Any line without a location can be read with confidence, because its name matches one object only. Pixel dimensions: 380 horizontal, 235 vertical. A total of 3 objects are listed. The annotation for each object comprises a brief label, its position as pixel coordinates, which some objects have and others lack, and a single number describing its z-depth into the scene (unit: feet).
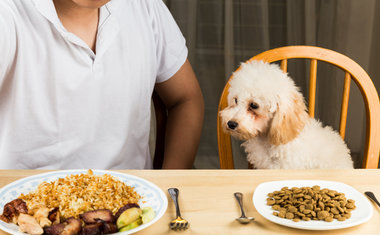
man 3.46
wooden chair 3.92
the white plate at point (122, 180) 2.48
